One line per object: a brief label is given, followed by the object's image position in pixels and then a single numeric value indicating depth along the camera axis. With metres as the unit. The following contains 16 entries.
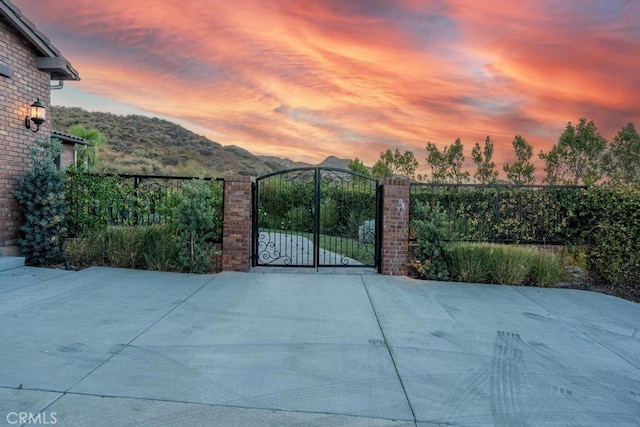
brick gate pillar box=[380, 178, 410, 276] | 7.43
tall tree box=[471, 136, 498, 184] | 13.87
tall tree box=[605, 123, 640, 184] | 10.88
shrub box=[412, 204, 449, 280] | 7.06
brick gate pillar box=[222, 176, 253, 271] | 7.39
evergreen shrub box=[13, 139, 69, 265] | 7.24
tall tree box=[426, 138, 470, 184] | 14.66
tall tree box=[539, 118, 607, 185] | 11.27
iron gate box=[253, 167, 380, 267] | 7.75
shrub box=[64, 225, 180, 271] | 7.19
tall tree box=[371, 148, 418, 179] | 17.05
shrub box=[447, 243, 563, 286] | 6.93
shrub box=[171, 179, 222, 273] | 6.97
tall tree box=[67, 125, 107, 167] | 19.08
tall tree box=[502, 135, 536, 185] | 12.66
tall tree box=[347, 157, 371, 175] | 19.89
